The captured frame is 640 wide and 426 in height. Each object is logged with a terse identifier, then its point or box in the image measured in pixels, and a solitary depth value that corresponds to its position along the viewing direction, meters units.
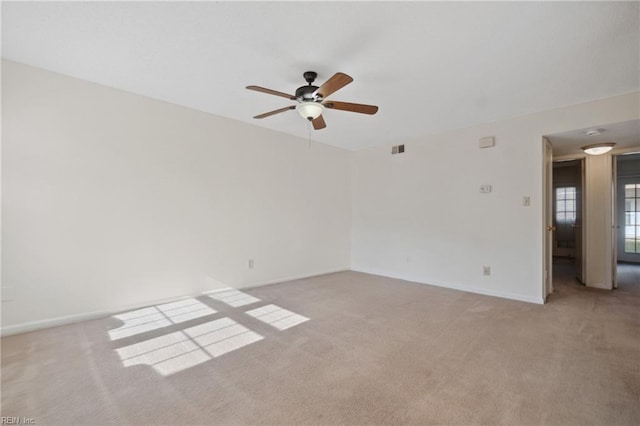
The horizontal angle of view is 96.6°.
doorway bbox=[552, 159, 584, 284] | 7.25
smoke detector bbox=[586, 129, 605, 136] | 3.40
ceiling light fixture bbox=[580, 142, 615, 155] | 3.86
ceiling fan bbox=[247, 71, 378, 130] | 2.50
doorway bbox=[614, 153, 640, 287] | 6.55
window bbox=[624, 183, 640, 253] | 6.55
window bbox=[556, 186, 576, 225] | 7.43
